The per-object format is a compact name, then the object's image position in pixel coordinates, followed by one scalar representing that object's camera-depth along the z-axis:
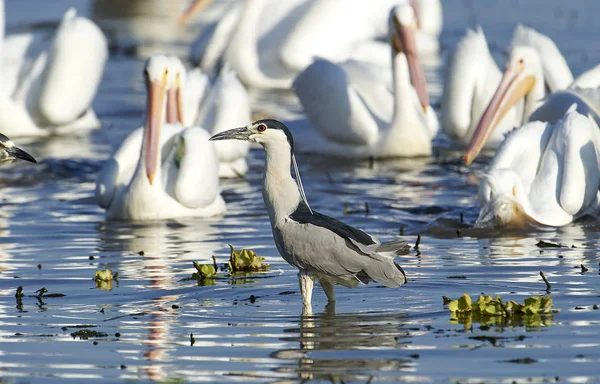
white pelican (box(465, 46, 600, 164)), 23.28
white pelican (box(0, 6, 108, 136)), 27.20
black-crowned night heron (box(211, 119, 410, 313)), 12.73
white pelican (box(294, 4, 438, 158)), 25.23
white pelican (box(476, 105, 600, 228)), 18.20
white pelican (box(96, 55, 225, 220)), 19.80
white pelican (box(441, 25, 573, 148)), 26.03
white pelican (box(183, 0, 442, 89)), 33.75
